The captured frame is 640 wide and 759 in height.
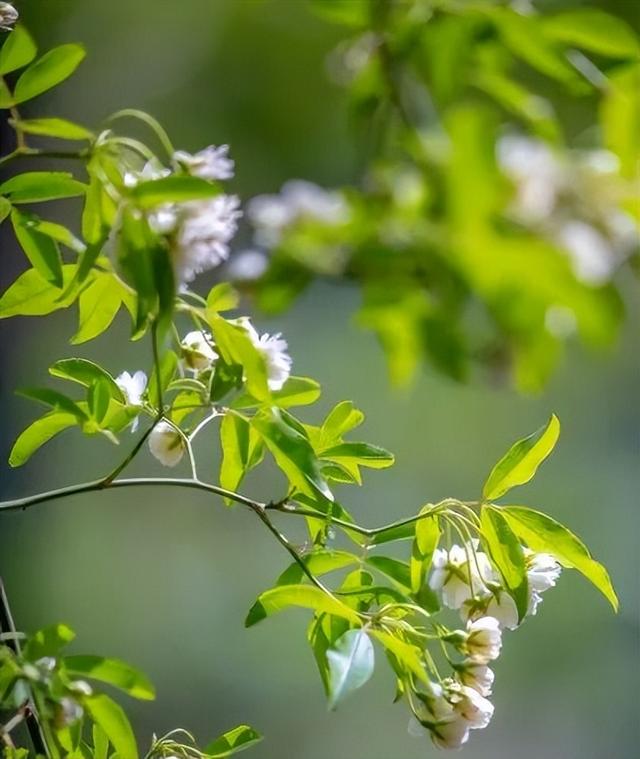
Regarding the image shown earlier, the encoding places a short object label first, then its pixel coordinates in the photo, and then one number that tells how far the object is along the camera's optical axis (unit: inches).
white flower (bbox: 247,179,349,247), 52.2
